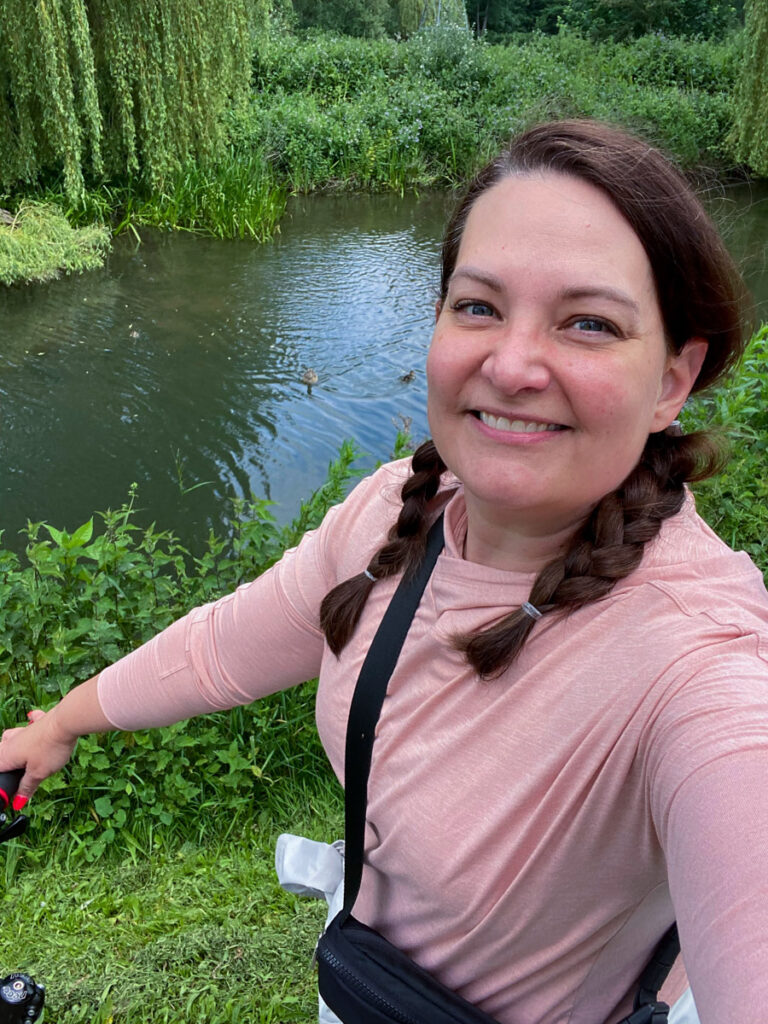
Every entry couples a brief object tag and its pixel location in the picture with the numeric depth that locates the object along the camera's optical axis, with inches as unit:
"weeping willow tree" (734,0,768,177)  491.5
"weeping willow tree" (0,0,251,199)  342.0
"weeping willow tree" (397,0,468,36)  1049.5
